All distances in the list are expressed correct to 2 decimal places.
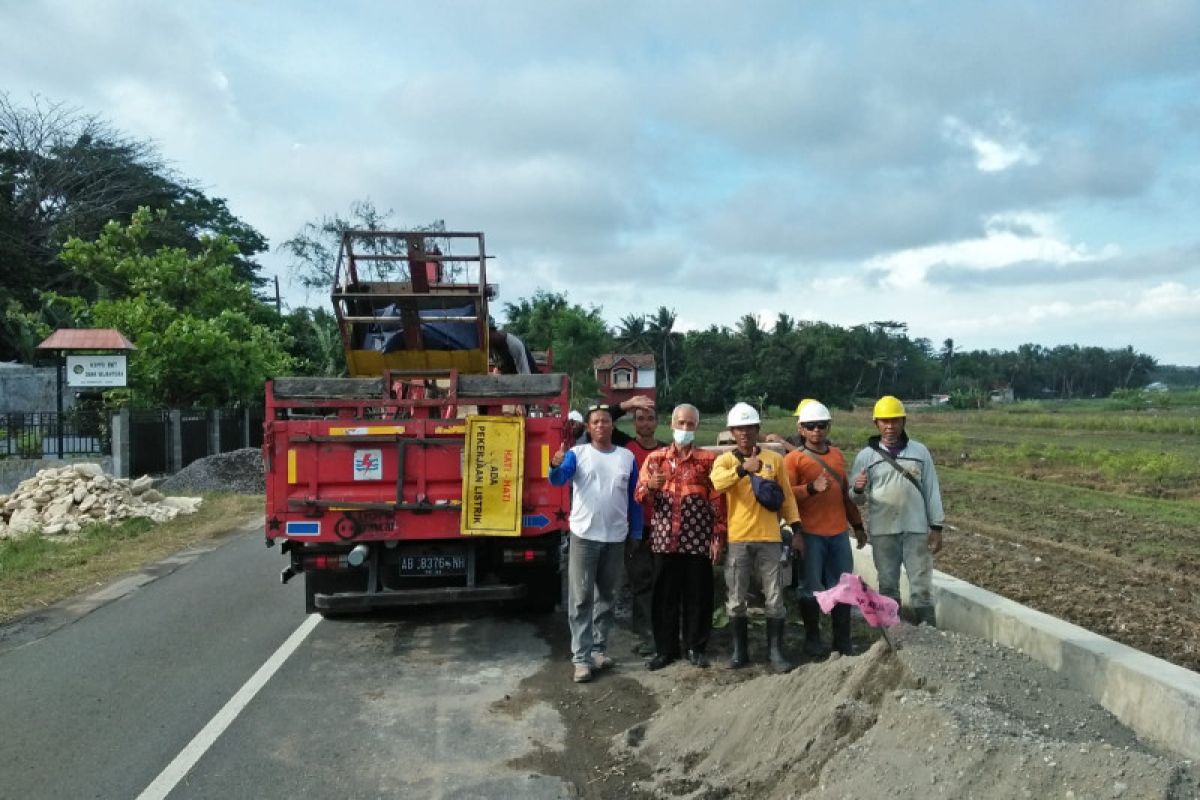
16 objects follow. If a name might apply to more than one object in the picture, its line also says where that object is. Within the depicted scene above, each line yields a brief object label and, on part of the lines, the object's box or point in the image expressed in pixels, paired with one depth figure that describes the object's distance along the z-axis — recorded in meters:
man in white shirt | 6.09
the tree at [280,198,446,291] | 41.16
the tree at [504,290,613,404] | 58.25
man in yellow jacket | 5.81
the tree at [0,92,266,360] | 34.44
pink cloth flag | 4.88
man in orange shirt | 6.06
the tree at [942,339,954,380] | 120.84
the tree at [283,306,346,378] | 28.92
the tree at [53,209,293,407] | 22.12
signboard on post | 18.77
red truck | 6.61
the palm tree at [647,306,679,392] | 83.88
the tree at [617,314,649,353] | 82.88
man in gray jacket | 5.94
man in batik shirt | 6.07
